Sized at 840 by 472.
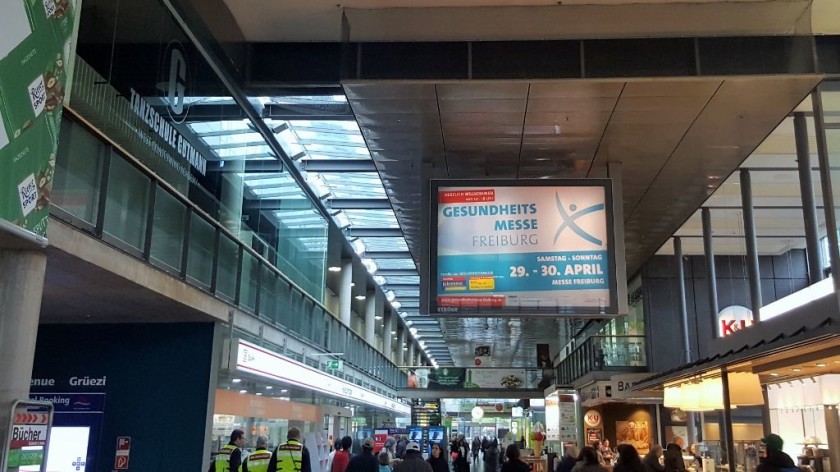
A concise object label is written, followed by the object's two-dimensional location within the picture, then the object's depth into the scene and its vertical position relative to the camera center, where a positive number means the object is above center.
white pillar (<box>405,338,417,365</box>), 45.99 +3.79
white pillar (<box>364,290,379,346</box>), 28.41 +3.67
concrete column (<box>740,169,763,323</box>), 13.05 +3.20
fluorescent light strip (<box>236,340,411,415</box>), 10.06 +0.70
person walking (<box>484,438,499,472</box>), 18.03 -0.95
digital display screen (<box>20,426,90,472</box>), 8.74 -0.44
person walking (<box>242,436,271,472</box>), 9.13 -0.57
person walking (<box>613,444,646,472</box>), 7.26 -0.40
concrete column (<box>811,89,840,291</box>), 8.68 +2.92
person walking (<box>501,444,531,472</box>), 8.20 -0.48
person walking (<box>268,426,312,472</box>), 8.88 -0.51
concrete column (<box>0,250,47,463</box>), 5.09 +0.64
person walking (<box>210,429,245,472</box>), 8.78 -0.53
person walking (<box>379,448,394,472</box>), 11.27 -0.65
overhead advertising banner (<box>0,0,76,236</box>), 4.80 +2.05
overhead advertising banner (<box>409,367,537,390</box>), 36.50 +1.86
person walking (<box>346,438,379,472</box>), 9.02 -0.56
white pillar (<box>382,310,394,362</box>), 33.93 +3.56
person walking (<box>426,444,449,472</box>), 11.52 -0.67
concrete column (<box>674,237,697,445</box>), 19.39 +2.85
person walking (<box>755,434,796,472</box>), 6.91 -0.33
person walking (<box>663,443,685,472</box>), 11.34 -0.61
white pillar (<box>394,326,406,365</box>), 40.00 +3.62
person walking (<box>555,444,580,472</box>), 10.44 -0.59
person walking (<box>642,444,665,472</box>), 9.95 -0.54
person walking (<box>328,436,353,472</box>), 13.69 -0.80
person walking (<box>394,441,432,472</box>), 7.74 -0.47
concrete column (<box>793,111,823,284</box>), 10.22 +2.86
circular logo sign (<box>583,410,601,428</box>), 22.19 +0.00
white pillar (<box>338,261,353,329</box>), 23.38 +3.78
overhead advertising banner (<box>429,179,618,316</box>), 8.73 +2.01
